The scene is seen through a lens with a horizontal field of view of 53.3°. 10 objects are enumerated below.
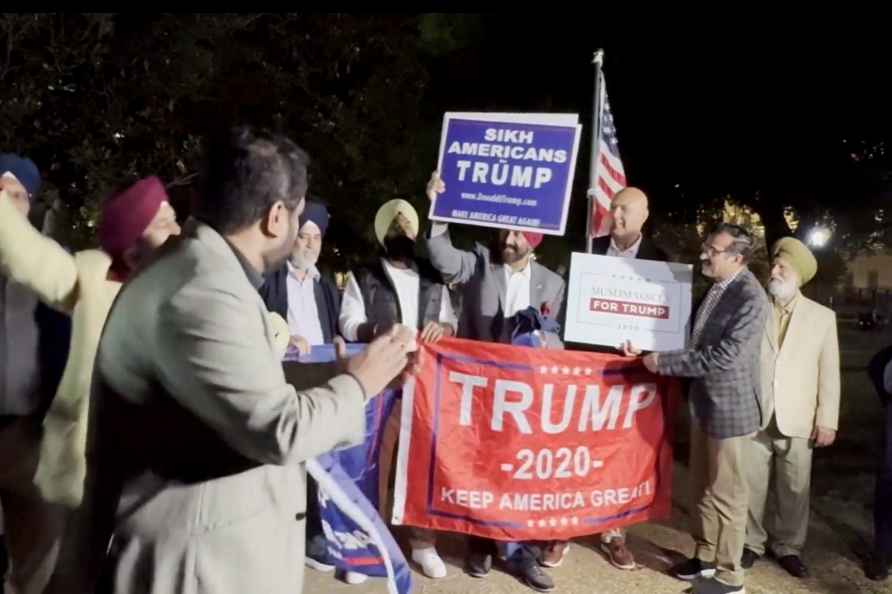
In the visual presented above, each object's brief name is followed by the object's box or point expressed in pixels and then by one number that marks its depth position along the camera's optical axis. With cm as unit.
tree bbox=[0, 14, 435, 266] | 950
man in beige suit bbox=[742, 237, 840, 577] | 520
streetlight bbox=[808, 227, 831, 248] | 1397
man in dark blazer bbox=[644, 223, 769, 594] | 463
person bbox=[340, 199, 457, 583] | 495
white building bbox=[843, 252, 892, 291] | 5906
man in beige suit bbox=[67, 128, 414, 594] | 187
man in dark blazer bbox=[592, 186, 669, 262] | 503
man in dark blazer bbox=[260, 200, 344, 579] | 484
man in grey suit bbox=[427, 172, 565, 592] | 496
